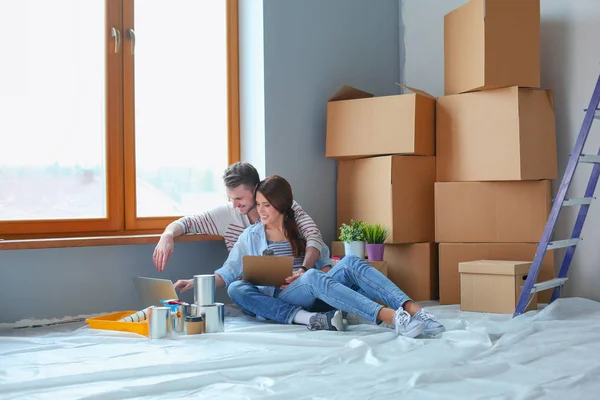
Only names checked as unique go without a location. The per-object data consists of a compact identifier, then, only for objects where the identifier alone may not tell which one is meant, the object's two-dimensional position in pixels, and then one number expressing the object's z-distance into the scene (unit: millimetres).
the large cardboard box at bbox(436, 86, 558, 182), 3111
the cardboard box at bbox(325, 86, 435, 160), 3305
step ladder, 2777
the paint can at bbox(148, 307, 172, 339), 2418
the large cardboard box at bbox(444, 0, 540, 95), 3127
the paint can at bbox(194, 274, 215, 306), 2506
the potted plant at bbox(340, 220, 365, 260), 3225
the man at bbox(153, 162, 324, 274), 2875
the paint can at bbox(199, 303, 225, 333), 2502
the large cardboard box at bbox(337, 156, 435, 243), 3301
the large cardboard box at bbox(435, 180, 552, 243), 3150
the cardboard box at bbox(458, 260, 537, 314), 2883
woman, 2420
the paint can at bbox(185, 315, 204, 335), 2471
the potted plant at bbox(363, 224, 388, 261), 3205
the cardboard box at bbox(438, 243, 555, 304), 3154
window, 2871
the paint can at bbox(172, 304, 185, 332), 2486
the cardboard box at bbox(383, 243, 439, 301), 3363
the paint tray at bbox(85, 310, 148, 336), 2473
